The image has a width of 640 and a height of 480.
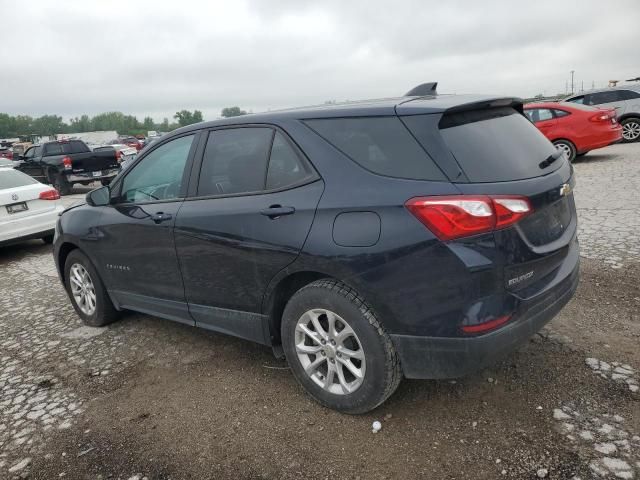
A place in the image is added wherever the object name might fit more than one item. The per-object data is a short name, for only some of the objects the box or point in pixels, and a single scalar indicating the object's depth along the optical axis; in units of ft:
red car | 38.68
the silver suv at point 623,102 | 50.98
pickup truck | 52.08
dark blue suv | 7.97
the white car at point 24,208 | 25.20
